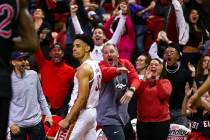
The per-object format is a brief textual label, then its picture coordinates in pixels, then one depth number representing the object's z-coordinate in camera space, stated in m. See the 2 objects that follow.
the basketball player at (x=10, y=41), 7.46
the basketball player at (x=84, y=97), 13.25
